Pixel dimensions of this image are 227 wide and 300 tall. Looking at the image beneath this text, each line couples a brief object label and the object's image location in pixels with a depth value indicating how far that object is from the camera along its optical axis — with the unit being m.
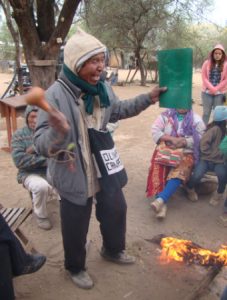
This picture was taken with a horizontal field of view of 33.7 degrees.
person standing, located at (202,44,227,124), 6.52
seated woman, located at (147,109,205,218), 4.32
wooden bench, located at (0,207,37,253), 3.08
